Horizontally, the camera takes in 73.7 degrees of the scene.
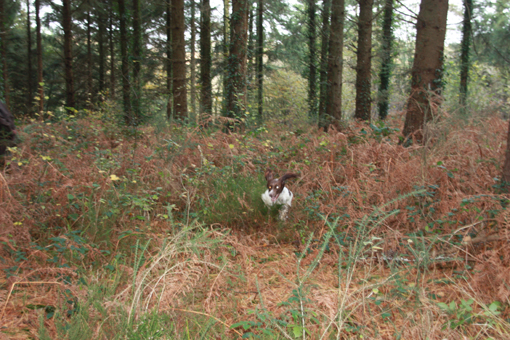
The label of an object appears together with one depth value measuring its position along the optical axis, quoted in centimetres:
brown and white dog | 462
